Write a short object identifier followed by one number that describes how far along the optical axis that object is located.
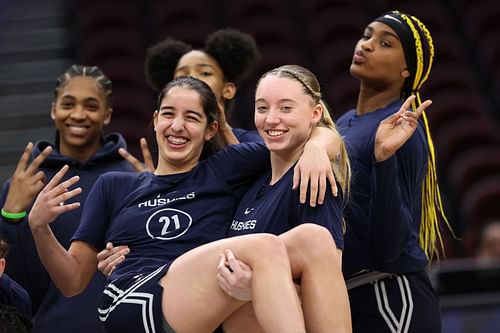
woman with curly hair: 7.64
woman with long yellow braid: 6.44
